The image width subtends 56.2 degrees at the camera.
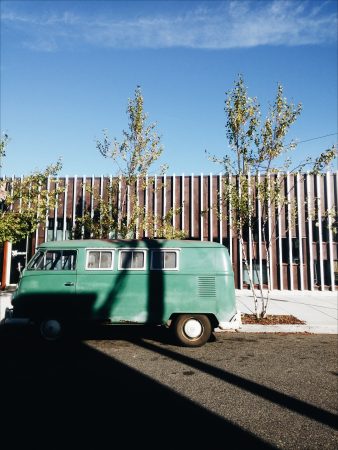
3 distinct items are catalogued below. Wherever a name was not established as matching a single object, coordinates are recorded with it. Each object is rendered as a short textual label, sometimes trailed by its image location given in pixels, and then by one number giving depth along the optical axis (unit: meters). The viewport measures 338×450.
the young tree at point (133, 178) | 14.23
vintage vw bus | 8.17
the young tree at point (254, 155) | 10.90
